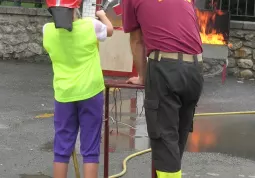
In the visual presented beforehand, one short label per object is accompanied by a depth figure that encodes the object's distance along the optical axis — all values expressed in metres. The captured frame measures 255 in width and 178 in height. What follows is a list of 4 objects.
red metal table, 6.79
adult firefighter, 6.18
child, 6.99
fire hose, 7.64
